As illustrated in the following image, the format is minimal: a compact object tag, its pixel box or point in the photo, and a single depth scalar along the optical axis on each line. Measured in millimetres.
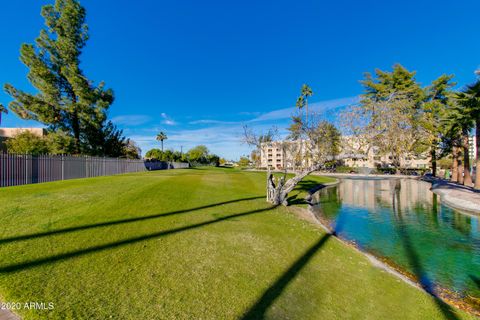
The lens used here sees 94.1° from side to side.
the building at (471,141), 23688
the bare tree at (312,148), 12109
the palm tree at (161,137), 84250
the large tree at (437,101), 24500
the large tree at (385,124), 11391
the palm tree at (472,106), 16781
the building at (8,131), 30683
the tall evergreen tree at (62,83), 19797
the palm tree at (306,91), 48656
